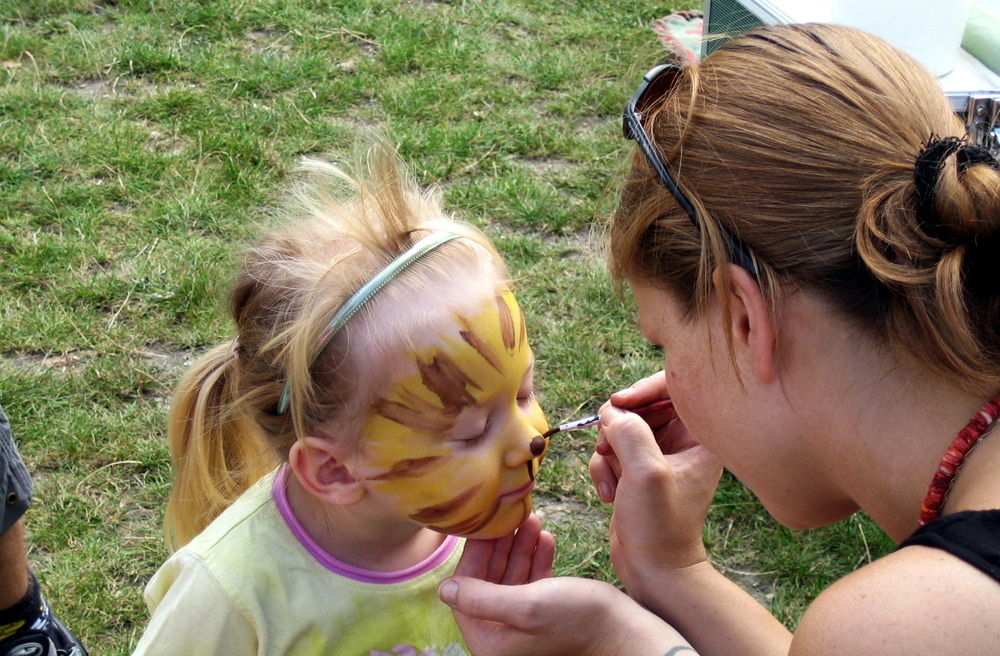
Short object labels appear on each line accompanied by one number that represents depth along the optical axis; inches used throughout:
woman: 34.0
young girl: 38.6
